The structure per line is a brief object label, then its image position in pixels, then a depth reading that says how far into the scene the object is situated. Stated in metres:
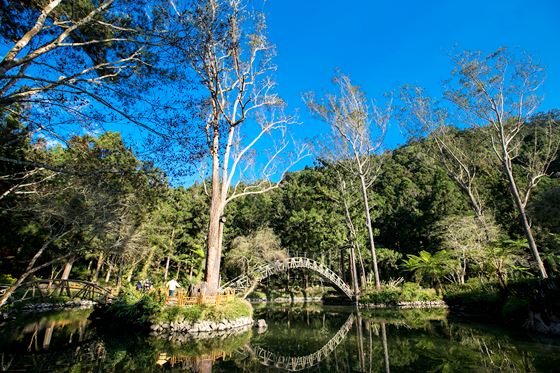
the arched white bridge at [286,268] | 15.63
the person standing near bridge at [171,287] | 12.62
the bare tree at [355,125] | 20.22
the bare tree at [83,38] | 4.79
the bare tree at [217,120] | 10.94
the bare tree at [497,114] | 13.23
